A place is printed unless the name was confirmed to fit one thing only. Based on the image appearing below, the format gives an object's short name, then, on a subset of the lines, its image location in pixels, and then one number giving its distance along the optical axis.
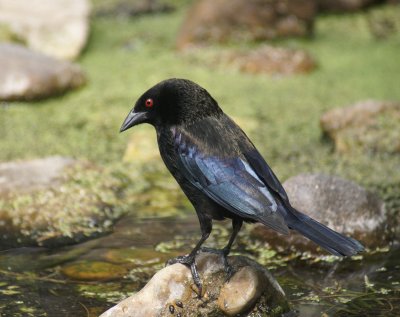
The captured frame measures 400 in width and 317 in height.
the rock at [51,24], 17.47
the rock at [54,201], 9.41
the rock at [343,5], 21.00
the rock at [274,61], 16.59
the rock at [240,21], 17.97
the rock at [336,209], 9.02
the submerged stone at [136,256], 8.68
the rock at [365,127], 12.36
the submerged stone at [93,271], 8.21
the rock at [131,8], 21.55
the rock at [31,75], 14.80
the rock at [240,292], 6.89
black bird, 6.61
